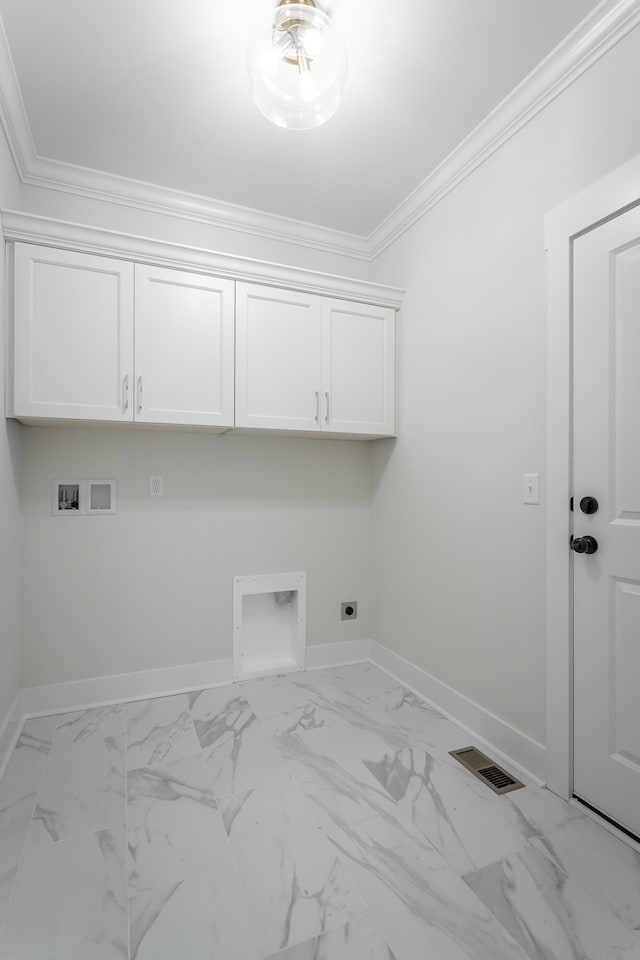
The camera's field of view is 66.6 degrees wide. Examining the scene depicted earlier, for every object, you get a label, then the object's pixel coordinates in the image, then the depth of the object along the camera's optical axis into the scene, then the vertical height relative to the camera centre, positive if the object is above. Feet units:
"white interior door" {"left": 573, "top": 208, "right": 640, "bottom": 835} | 5.10 -0.39
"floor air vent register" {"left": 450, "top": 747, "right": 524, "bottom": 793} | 6.00 -3.73
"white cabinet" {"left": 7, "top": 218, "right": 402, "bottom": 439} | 6.81 +2.23
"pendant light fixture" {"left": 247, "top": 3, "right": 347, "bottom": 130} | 4.89 +4.32
